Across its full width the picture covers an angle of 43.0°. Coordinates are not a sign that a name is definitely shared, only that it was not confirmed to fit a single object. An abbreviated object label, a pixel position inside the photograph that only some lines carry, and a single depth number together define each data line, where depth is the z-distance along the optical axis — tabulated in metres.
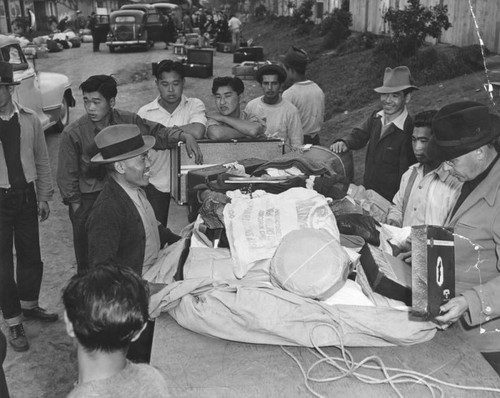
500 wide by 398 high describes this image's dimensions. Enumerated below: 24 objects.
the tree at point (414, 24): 14.78
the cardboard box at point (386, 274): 3.04
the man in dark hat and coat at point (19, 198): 4.83
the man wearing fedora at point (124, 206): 3.44
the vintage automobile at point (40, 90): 10.48
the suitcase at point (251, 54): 24.17
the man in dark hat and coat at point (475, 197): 2.96
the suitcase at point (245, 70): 19.08
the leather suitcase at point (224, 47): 30.67
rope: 2.57
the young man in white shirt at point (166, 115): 5.39
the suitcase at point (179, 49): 28.30
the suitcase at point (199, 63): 21.80
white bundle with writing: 3.36
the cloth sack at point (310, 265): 2.97
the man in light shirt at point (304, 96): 6.93
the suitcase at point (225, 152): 5.07
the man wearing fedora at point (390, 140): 5.45
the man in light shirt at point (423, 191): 4.09
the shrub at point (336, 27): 23.47
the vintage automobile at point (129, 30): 30.42
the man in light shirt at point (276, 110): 6.17
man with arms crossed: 5.21
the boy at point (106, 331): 2.04
